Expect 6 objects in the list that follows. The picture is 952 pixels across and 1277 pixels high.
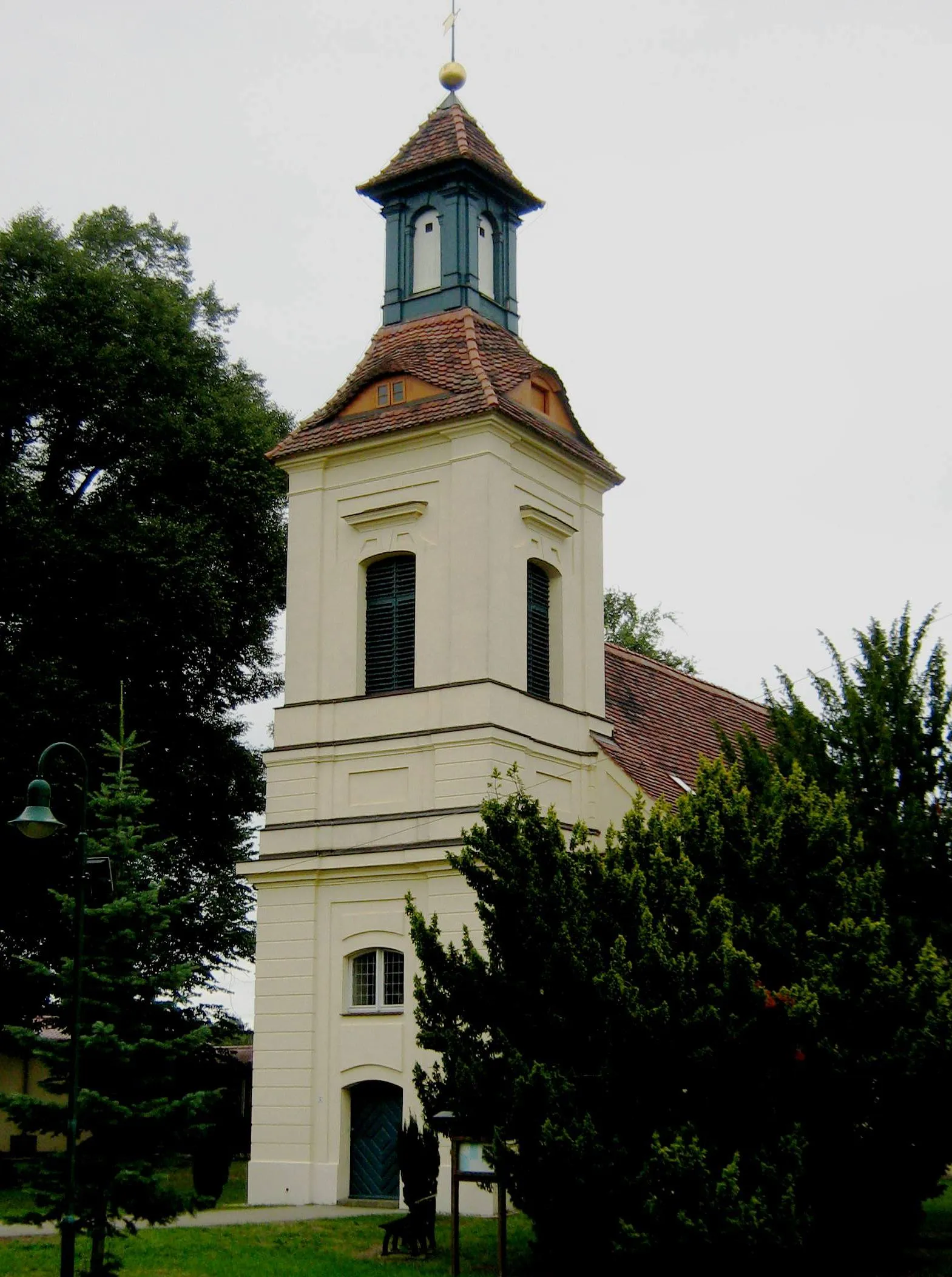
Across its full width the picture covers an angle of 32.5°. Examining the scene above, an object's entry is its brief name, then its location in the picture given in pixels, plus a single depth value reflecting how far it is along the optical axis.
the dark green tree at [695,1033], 15.84
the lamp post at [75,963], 14.98
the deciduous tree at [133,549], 30.66
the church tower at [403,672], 25.31
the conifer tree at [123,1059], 16.33
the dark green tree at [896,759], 19.72
